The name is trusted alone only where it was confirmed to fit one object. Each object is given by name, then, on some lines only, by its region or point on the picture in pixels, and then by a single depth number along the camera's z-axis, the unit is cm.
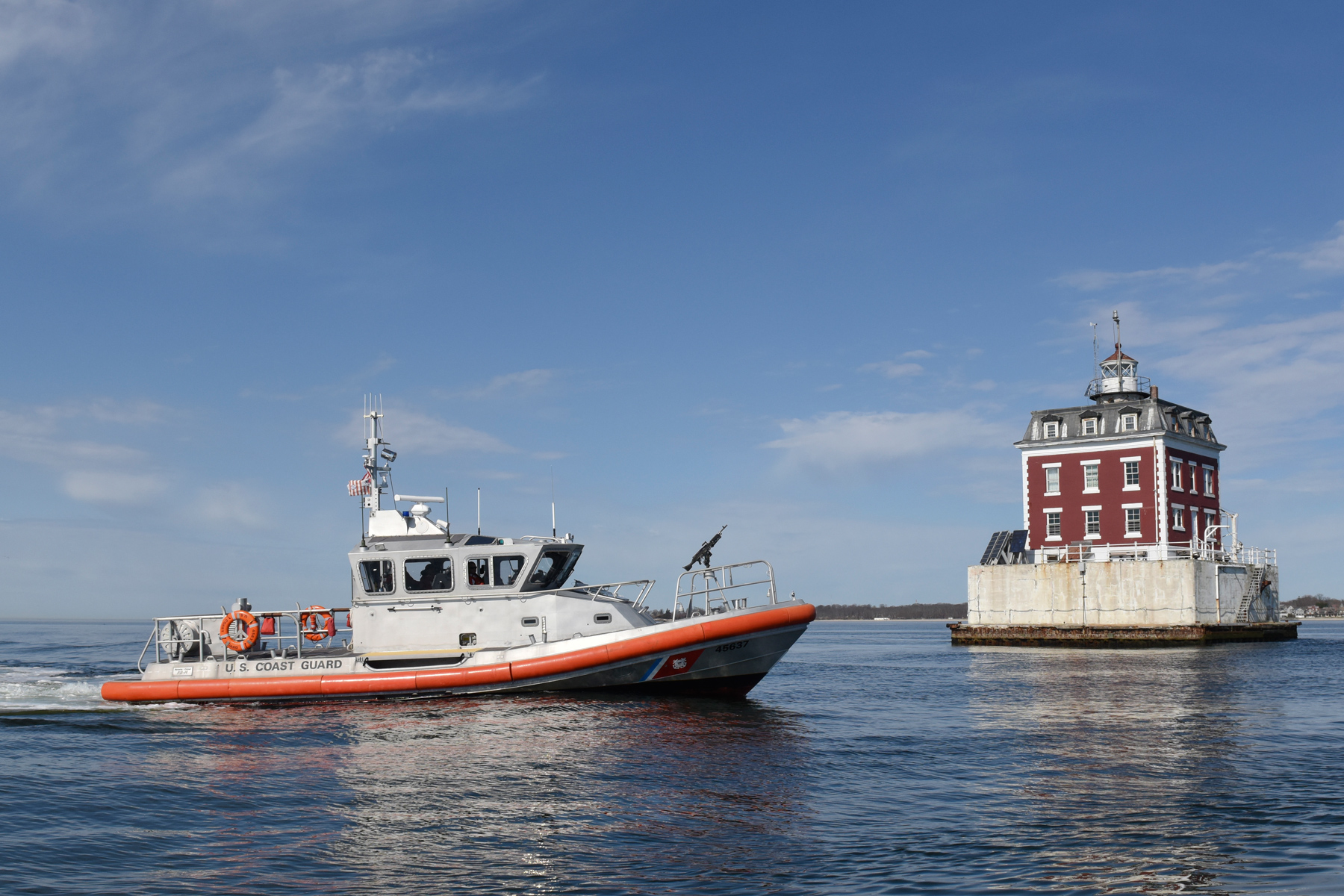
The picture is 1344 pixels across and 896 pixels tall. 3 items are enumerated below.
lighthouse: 4944
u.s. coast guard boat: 2192
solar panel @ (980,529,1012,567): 5456
